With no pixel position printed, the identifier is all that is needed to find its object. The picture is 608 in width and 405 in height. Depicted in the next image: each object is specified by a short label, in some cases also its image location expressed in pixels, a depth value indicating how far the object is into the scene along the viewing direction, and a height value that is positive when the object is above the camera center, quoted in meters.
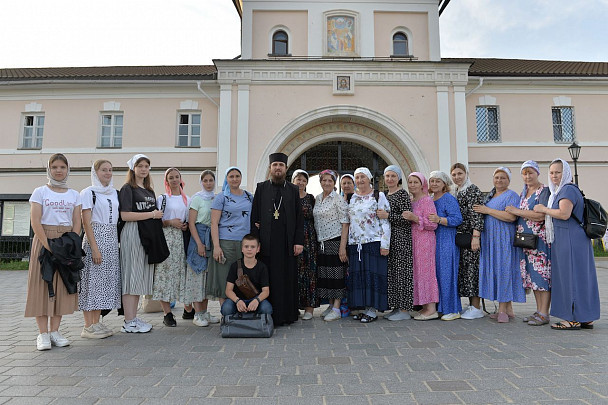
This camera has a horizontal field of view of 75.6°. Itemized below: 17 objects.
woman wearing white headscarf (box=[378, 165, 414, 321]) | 5.36 -0.32
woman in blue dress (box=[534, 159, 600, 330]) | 4.75 -0.33
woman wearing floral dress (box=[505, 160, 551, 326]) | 5.02 -0.26
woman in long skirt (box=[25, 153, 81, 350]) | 4.12 -0.06
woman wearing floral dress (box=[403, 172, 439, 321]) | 5.38 -0.30
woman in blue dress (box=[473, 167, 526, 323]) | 5.18 -0.31
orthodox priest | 5.02 -0.03
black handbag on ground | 4.48 -1.10
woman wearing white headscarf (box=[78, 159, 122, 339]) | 4.49 -0.27
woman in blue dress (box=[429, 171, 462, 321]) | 5.42 -0.31
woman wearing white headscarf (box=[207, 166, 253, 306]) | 5.11 -0.01
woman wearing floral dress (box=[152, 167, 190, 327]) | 5.09 -0.24
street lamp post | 13.54 +2.79
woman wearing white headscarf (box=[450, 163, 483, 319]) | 5.40 -0.18
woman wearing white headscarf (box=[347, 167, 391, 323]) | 5.33 -0.29
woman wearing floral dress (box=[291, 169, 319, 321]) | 5.47 -0.41
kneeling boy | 4.67 -0.66
